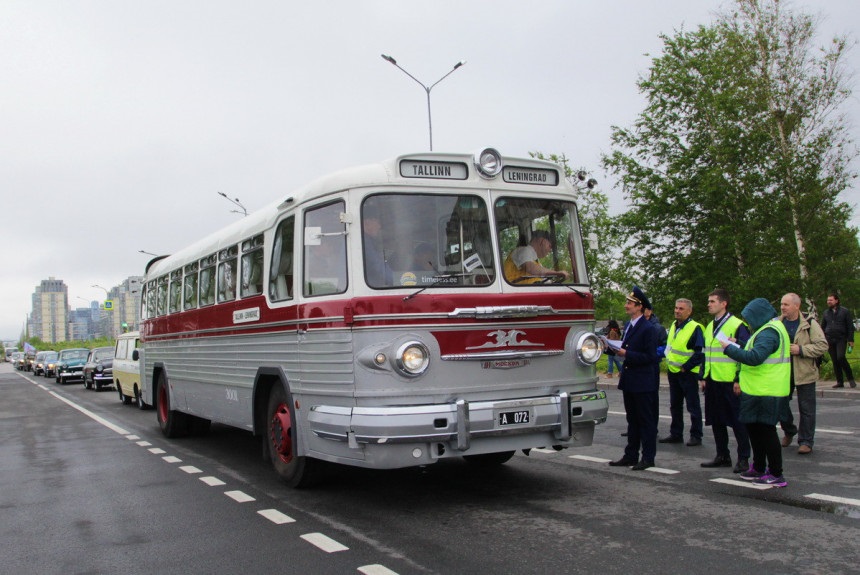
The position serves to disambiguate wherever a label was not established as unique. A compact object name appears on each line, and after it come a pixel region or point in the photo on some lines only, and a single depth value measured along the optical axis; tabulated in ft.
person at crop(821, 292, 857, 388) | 49.55
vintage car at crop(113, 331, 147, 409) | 67.92
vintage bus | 21.58
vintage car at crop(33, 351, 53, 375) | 173.27
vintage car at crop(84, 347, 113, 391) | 98.98
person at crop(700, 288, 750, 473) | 26.71
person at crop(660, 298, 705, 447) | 33.06
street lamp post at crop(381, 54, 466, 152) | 79.97
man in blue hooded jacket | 23.27
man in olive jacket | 29.63
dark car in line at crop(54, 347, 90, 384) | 124.16
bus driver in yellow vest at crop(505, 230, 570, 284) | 23.51
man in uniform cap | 27.53
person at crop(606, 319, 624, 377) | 59.43
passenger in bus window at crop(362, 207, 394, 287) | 22.11
